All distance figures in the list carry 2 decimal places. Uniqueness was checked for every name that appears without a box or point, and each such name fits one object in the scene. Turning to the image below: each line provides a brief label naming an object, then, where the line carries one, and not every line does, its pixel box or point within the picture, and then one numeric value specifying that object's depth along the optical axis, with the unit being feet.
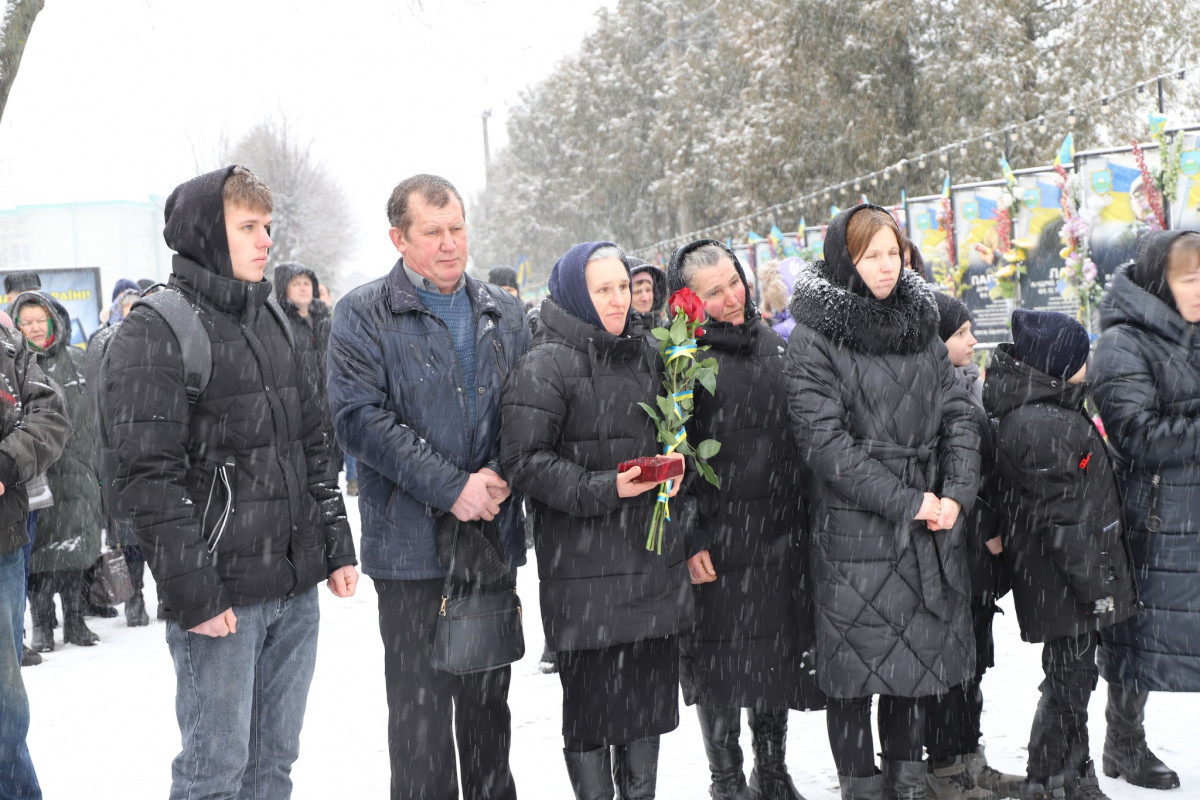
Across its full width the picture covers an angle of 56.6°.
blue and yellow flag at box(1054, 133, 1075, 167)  29.71
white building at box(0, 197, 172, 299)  153.07
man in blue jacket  10.46
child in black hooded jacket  11.63
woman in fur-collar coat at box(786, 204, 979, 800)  10.94
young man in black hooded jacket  8.58
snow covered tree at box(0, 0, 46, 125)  23.57
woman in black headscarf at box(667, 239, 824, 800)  12.18
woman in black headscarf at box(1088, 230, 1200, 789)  11.96
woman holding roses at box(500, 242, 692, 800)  10.45
